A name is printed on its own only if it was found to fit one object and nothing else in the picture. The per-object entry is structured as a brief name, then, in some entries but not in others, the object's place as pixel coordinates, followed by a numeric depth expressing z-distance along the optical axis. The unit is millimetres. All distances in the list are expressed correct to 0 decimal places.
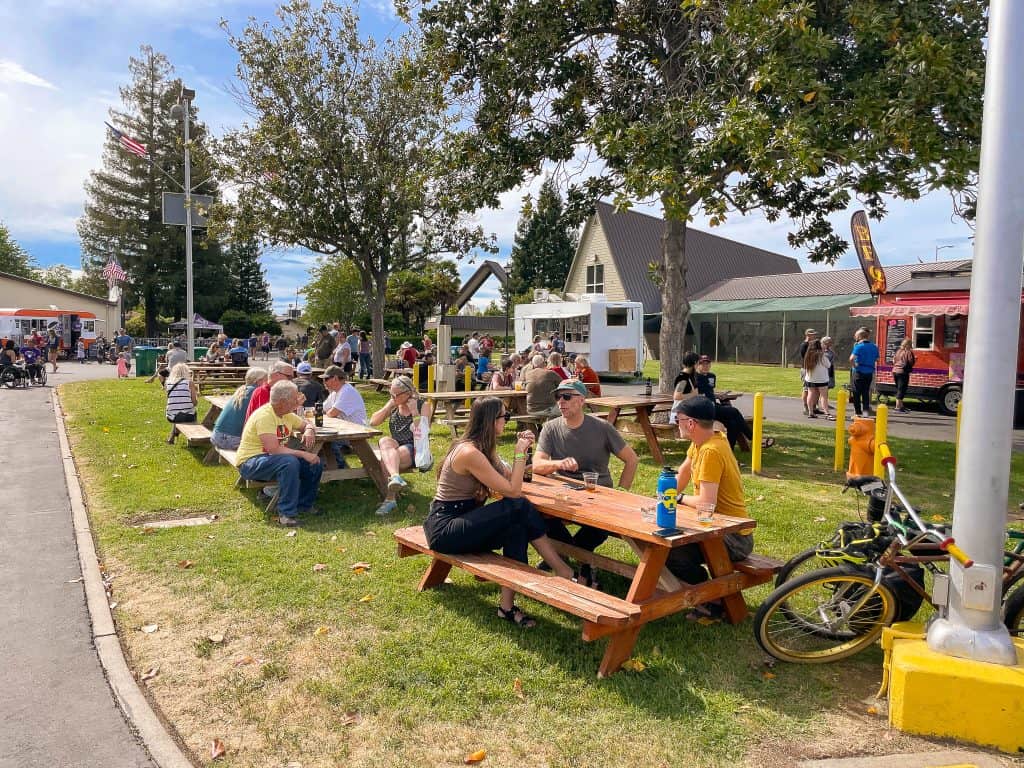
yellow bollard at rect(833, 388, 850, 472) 9320
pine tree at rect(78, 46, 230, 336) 50719
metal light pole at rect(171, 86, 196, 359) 21891
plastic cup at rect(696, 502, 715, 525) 4238
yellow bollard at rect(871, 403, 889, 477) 7500
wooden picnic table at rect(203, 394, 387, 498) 7244
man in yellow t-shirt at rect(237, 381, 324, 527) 6672
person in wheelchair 20984
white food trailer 25781
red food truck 16031
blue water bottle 3898
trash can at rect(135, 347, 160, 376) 24312
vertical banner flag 18969
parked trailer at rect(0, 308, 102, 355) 36156
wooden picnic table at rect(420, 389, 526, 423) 11500
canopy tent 45375
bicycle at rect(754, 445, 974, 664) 3855
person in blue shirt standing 14570
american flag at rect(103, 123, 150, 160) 22419
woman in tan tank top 4480
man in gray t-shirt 5426
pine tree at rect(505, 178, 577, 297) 63906
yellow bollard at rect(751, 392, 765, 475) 8992
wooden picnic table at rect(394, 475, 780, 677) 3777
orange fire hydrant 7430
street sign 22812
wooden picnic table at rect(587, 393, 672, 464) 10008
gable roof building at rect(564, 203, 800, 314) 39531
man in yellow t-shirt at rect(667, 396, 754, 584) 4312
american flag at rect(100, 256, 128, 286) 38344
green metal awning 30094
